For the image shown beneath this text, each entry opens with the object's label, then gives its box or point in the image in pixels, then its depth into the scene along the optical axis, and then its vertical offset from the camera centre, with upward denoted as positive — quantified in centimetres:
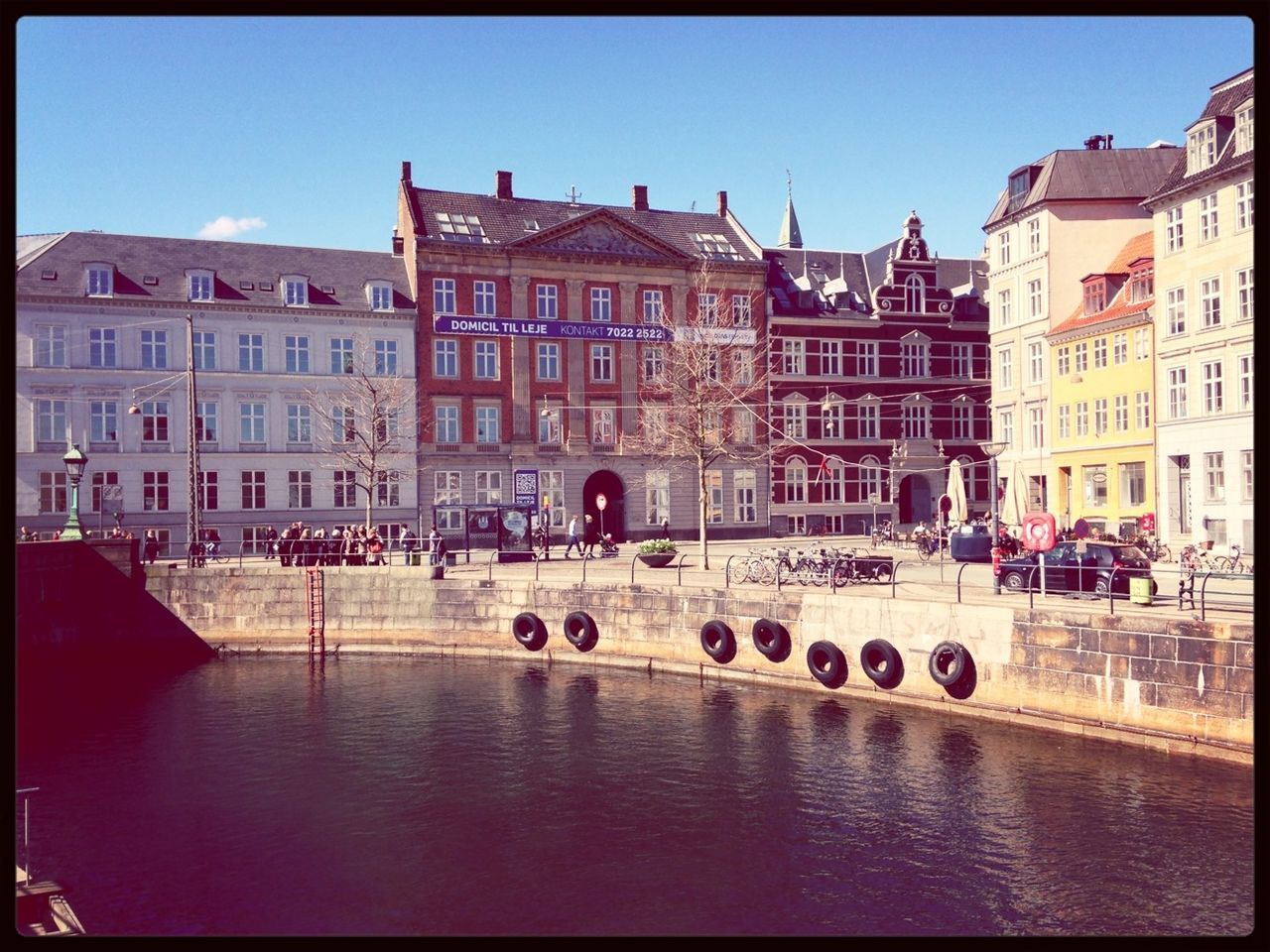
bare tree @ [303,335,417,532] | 5253 +528
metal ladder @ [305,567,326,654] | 3912 -295
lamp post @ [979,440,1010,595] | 2855 -83
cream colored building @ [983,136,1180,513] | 5009 +1247
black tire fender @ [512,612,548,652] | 3622 -374
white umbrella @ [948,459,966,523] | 3728 +58
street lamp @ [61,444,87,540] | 3578 +150
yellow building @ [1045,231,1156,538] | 4416 +460
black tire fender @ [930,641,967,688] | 2653 -373
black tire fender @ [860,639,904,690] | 2805 -393
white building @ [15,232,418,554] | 4944 +721
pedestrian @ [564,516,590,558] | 4779 -93
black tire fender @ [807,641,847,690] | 2944 -410
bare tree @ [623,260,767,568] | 5203 +704
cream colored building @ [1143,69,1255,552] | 3712 +648
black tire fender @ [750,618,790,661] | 3098 -360
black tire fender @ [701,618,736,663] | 3219 -376
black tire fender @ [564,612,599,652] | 3516 -370
